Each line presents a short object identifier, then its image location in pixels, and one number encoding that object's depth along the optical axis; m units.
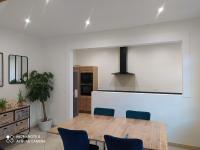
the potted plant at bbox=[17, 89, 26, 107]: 3.95
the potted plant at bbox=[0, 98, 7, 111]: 3.41
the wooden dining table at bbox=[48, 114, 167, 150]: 2.03
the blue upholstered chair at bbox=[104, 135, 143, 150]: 1.79
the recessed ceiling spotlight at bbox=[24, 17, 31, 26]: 3.40
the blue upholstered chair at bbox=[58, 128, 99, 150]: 2.11
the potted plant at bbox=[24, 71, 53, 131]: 4.42
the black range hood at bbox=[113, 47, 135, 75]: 6.26
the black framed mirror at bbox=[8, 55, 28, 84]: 4.14
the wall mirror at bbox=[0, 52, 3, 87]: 3.89
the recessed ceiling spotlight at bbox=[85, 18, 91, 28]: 3.49
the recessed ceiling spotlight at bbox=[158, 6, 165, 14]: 2.84
